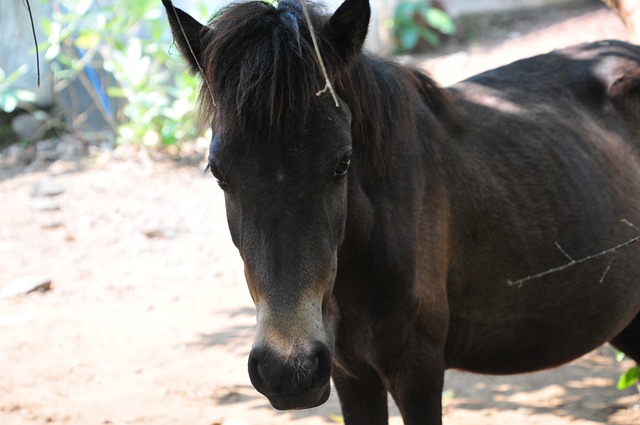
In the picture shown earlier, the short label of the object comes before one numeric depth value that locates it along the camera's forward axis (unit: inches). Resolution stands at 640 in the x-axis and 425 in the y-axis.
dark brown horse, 184.2
